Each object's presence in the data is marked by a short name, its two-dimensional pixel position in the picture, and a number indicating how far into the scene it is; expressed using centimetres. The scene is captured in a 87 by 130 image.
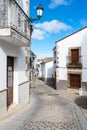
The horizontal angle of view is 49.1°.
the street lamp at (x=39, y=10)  425
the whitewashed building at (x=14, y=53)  340
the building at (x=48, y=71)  1490
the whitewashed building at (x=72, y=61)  867
